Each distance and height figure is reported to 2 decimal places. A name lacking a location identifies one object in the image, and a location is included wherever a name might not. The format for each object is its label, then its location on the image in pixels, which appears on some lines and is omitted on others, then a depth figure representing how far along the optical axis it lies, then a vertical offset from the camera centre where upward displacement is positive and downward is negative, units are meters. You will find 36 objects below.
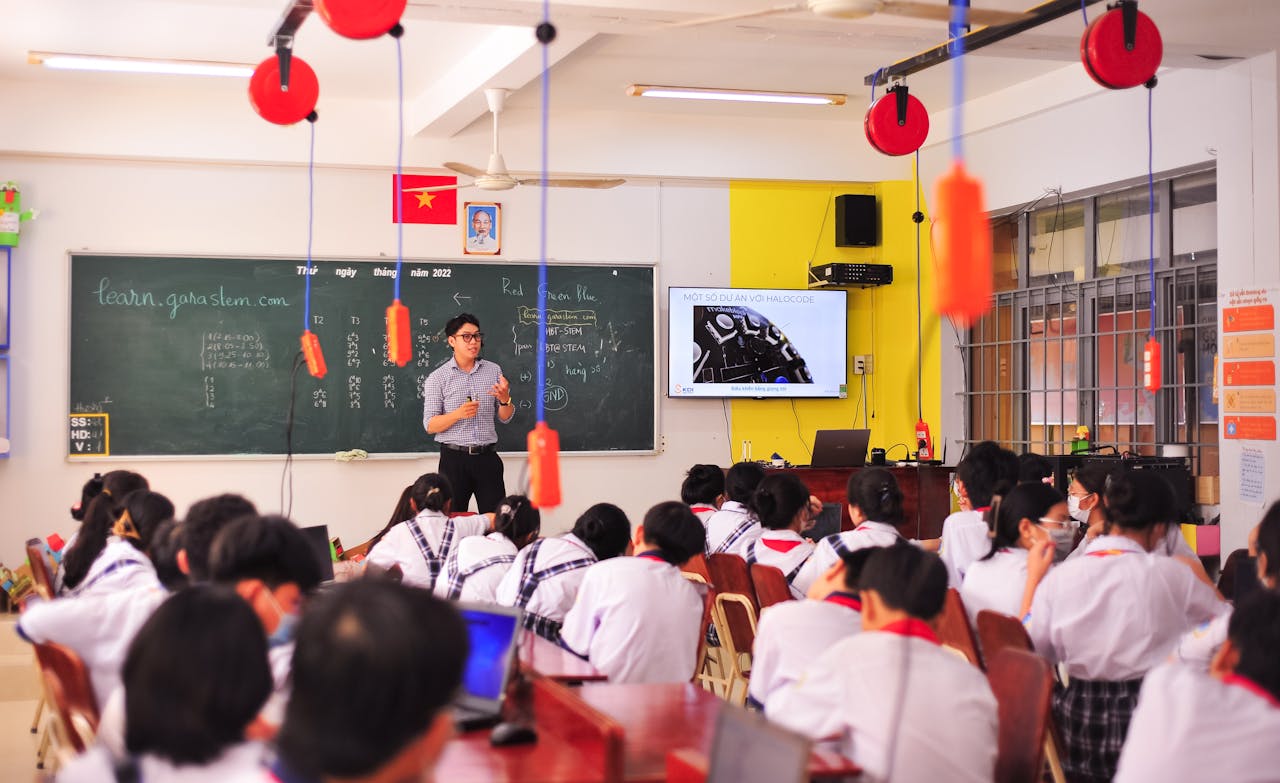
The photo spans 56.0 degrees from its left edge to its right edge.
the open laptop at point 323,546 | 4.61 -0.55
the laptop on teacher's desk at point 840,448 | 7.53 -0.23
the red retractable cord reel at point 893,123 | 5.48 +1.32
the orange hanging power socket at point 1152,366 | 4.71 +0.18
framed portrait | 8.00 +1.20
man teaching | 7.07 -0.11
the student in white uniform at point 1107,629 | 3.23 -0.59
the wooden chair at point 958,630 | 3.60 -0.67
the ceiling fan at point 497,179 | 6.07 +1.19
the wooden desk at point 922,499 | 7.64 -0.56
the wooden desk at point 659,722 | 2.15 -0.65
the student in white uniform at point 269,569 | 2.46 -0.33
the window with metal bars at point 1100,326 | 6.63 +0.53
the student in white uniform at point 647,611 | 3.47 -0.59
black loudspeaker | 8.42 +1.33
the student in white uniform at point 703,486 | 5.95 -0.38
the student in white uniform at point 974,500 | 4.75 -0.37
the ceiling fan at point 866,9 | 3.04 +1.04
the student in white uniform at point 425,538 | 4.76 -0.52
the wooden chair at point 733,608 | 4.45 -0.74
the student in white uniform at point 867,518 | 4.25 -0.40
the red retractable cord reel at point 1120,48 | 4.40 +1.34
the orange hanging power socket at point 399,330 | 3.76 +0.25
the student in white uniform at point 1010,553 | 3.82 -0.46
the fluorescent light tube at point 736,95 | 7.17 +1.91
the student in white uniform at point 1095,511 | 3.91 -0.41
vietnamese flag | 7.95 +1.35
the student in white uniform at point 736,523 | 5.07 -0.48
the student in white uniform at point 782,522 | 4.61 -0.44
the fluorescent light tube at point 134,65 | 6.36 +1.83
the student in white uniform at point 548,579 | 3.88 -0.55
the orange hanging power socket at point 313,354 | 4.34 +0.20
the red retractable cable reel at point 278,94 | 4.53 +1.19
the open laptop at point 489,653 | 2.58 -0.53
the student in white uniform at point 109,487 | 4.31 -0.31
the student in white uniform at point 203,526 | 2.94 -0.30
